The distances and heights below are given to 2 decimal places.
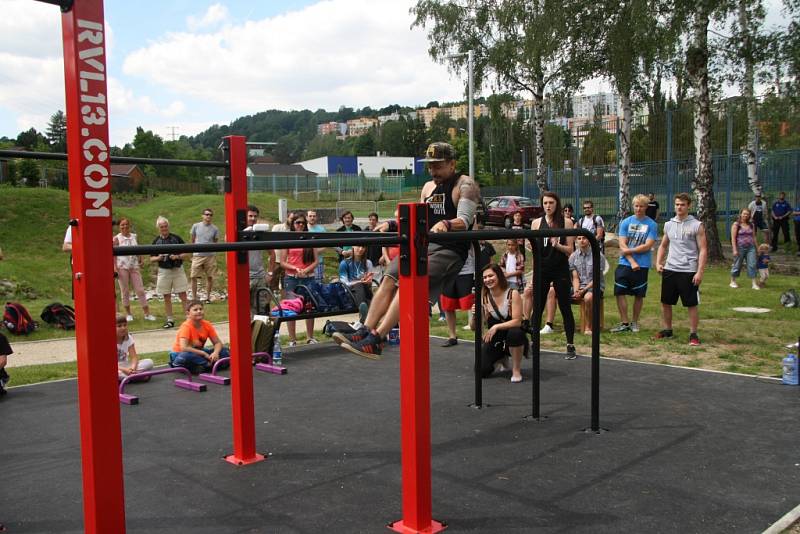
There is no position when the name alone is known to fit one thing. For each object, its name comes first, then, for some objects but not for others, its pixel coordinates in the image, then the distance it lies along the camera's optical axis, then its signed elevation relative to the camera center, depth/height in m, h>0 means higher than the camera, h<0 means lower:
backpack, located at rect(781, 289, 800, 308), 9.48 -1.37
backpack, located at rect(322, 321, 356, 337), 3.81 -0.67
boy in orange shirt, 6.11 -1.21
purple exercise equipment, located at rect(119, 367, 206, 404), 5.52 -1.37
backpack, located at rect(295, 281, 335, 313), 7.52 -0.98
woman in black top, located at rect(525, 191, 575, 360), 6.70 -0.62
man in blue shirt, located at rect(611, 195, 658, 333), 7.55 -0.57
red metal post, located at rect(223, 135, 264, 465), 3.70 -0.57
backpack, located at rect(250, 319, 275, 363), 6.53 -1.21
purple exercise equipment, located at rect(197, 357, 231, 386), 5.75 -1.39
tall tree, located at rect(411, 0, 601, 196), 18.27 +4.54
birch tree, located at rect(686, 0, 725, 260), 14.28 +1.13
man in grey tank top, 7.03 -0.61
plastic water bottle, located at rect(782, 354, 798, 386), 5.29 -1.28
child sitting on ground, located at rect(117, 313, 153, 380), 5.89 -1.21
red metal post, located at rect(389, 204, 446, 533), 2.89 -0.68
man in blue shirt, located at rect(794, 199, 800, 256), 15.70 -0.67
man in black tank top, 3.73 -0.27
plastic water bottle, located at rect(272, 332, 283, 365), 6.41 -1.32
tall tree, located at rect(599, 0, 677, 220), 14.88 +3.36
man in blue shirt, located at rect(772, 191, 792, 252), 16.19 -0.46
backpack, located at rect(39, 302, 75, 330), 9.43 -1.41
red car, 24.44 -0.31
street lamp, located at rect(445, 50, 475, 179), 21.54 +3.09
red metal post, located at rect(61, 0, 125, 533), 2.27 -0.17
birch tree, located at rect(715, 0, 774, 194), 13.93 +2.89
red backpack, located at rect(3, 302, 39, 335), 8.97 -1.38
